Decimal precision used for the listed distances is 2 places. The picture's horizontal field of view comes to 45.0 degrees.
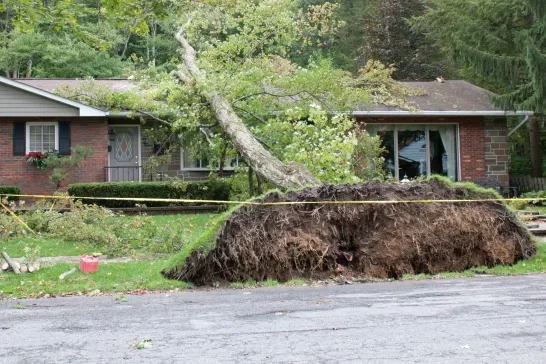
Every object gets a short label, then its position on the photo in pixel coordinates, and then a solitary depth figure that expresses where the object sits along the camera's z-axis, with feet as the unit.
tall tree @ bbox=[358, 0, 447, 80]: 111.82
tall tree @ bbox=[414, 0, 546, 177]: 65.77
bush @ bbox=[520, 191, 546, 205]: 64.50
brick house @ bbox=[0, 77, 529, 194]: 63.31
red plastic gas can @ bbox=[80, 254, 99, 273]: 31.89
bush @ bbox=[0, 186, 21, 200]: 58.34
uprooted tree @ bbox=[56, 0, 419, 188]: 47.43
